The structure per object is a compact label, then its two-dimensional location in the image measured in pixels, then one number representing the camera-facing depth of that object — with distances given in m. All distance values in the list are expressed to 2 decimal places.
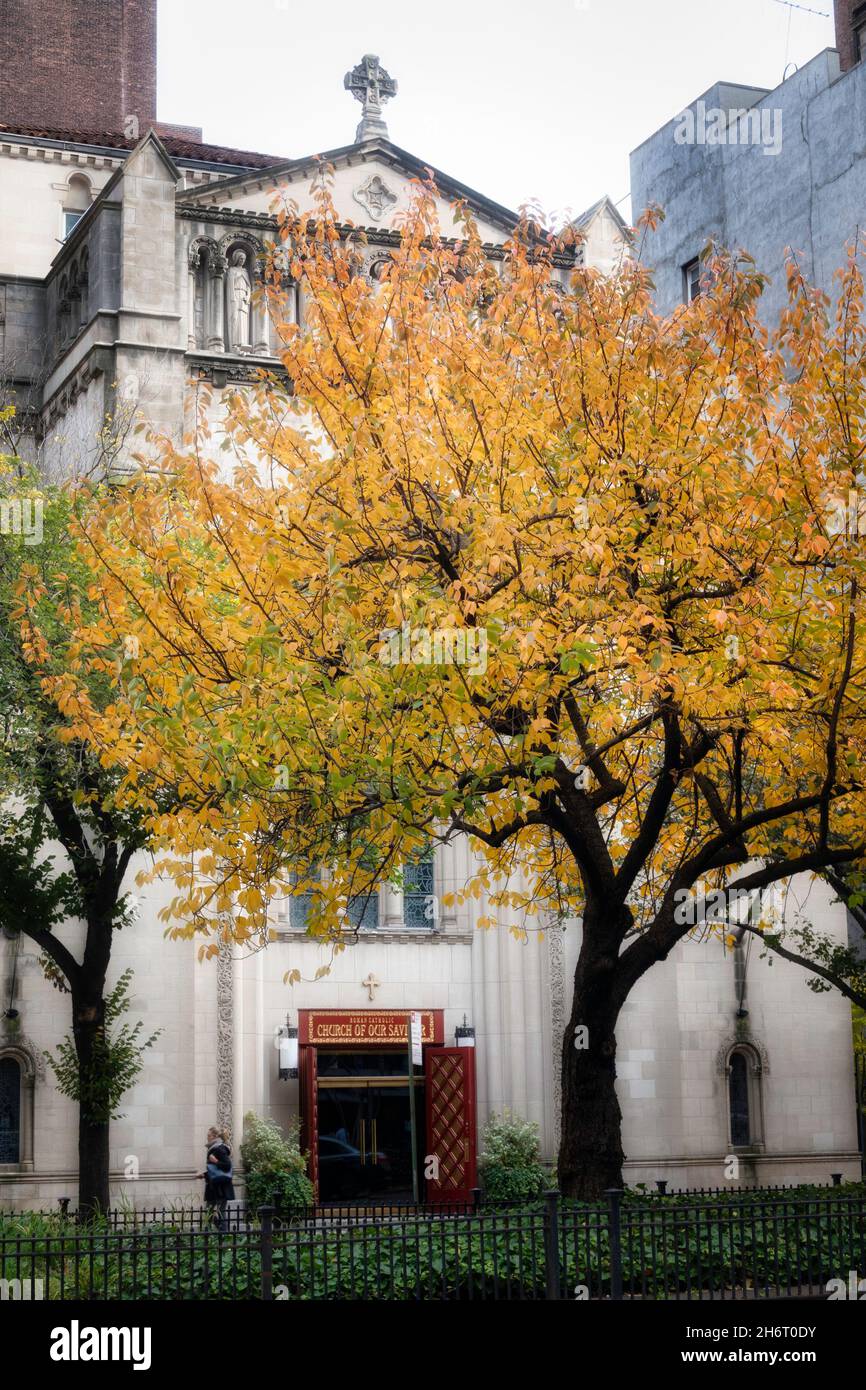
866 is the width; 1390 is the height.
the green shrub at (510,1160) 31.33
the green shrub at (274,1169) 29.89
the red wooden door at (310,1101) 31.61
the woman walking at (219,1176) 28.03
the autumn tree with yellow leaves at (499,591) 17.02
